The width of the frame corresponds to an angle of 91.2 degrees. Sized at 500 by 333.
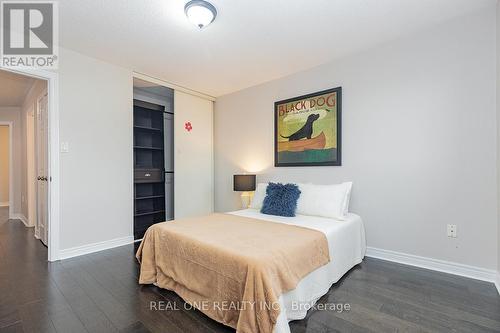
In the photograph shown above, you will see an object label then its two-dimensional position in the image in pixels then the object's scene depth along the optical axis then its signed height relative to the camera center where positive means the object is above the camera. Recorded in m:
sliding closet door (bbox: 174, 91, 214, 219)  4.11 +0.19
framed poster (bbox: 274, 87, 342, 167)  3.06 +0.48
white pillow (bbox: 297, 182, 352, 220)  2.61 -0.39
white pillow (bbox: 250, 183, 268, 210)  3.18 -0.41
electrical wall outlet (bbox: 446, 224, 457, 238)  2.30 -0.63
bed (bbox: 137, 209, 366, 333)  1.51 -0.81
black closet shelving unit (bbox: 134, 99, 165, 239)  4.04 +0.03
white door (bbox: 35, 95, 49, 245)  3.16 -0.01
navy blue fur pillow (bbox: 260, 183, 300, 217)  2.74 -0.40
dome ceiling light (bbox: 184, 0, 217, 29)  1.98 +1.27
